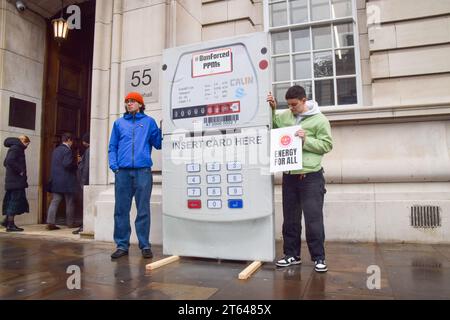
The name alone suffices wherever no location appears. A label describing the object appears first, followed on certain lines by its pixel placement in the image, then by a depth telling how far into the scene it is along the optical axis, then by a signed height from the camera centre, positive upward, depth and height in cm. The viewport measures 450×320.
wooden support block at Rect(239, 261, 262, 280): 357 -82
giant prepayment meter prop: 399 +42
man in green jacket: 381 +5
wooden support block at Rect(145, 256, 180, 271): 399 -82
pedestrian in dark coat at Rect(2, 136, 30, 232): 708 +13
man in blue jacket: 469 +23
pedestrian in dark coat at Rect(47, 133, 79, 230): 726 +17
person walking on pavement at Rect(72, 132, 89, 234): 679 +38
